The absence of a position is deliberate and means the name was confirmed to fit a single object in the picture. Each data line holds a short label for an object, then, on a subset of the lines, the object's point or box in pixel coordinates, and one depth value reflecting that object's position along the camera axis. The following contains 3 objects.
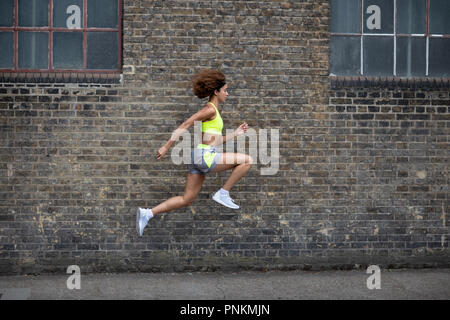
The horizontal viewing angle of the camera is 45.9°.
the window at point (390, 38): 6.98
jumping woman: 5.79
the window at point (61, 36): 6.78
